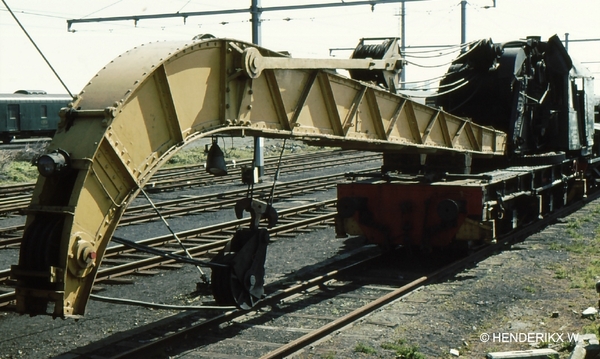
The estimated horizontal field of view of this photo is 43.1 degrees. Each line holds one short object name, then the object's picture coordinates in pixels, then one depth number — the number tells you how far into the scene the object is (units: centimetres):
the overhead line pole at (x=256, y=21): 2284
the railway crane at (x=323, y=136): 574
